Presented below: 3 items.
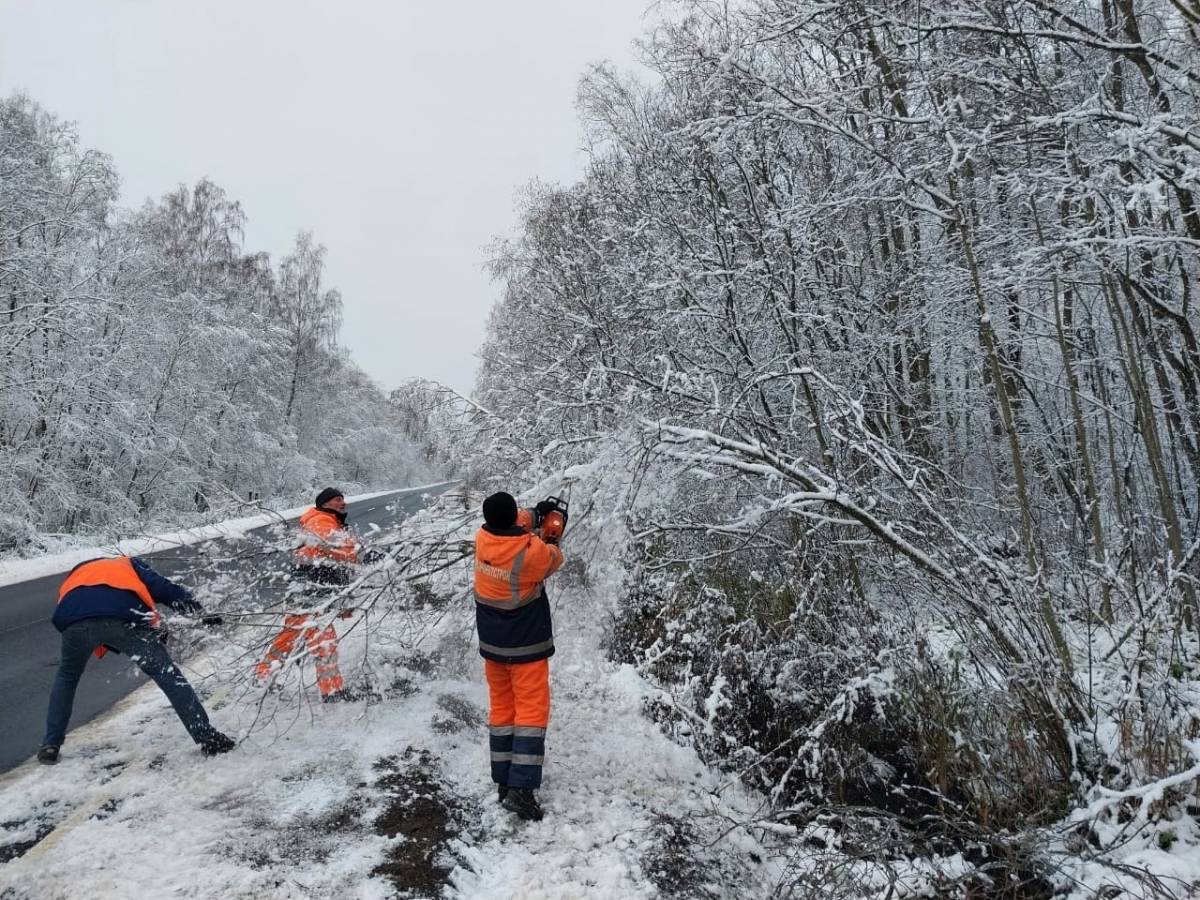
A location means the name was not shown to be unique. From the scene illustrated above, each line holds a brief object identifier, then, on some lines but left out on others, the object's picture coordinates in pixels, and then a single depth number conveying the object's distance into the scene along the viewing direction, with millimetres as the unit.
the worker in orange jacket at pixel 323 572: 4195
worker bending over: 3799
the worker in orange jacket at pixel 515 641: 3561
